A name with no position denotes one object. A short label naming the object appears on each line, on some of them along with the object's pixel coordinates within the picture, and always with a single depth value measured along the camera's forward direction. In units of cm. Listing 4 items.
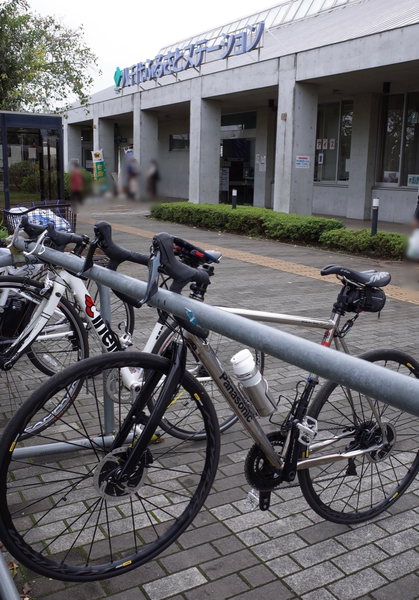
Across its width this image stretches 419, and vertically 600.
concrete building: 1546
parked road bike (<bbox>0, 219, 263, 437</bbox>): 364
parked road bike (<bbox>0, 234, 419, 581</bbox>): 232
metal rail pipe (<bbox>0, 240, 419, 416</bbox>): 144
